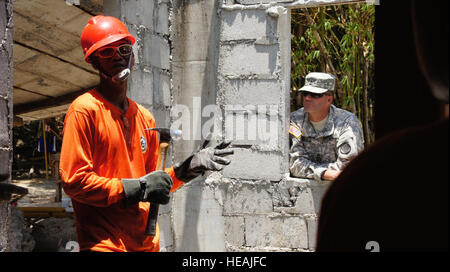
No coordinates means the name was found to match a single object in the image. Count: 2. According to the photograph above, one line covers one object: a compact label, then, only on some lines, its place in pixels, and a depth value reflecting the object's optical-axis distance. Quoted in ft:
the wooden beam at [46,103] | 19.19
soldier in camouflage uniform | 12.55
